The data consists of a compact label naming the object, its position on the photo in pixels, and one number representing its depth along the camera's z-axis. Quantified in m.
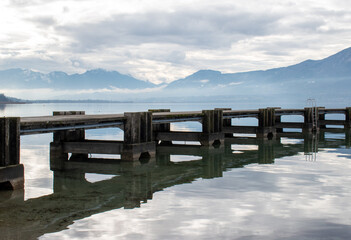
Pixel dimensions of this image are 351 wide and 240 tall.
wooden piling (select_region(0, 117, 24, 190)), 13.34
